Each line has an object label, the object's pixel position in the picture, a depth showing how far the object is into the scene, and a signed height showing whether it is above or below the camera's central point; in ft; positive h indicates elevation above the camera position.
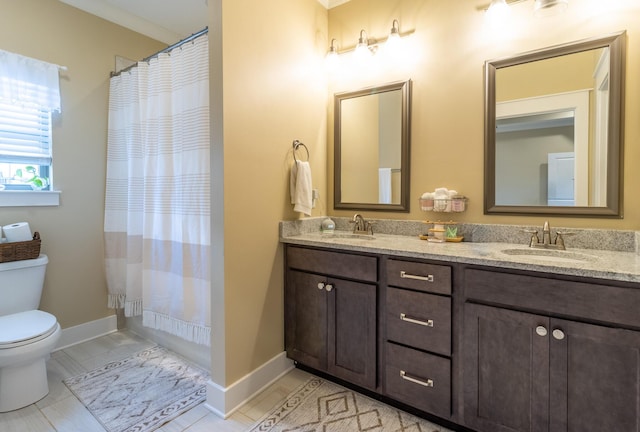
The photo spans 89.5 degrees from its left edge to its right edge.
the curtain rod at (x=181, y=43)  5.91 +3.26
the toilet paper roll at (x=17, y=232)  6.53 -0.45
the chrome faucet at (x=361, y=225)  7.20 -0.36
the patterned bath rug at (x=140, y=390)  5.37 -3.44
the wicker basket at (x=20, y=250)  6.39 -0.82
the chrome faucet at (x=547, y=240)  5.31 -0.52
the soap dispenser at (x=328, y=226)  7.55 -0.39
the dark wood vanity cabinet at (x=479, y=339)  3.82 -1.88
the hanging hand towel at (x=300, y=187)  6.67 +0.47
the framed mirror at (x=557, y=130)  5.12 +1.35
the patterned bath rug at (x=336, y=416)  5.14 -3.46
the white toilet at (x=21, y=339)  5.33 -2.18
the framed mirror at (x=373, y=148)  7.00 +1.41
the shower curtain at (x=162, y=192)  6.19 +0.38
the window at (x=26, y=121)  6.82 +1.97
